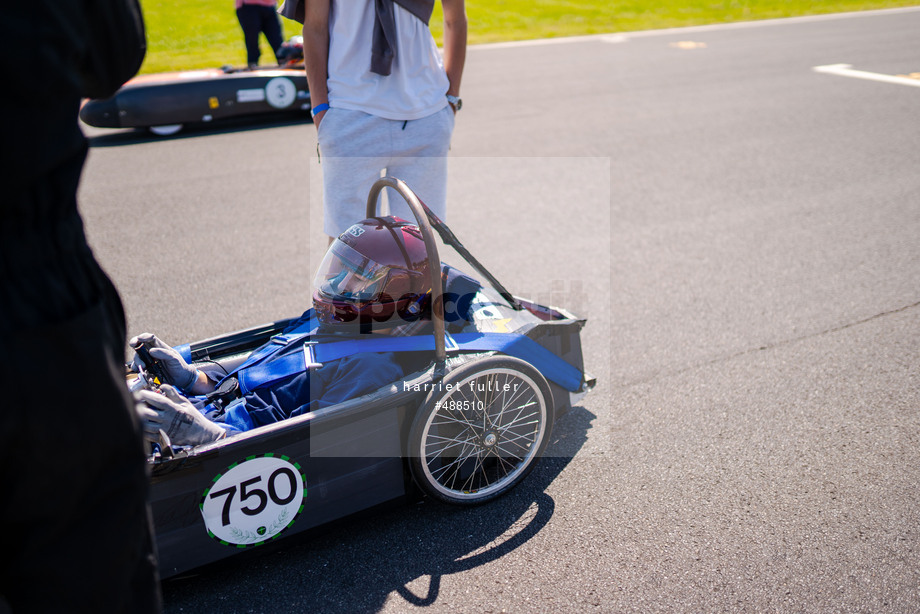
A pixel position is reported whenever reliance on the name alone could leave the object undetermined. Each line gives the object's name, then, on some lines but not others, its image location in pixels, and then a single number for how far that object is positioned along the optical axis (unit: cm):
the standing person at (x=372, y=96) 321
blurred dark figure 113
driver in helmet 260
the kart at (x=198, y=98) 719
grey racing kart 228
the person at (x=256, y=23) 914
